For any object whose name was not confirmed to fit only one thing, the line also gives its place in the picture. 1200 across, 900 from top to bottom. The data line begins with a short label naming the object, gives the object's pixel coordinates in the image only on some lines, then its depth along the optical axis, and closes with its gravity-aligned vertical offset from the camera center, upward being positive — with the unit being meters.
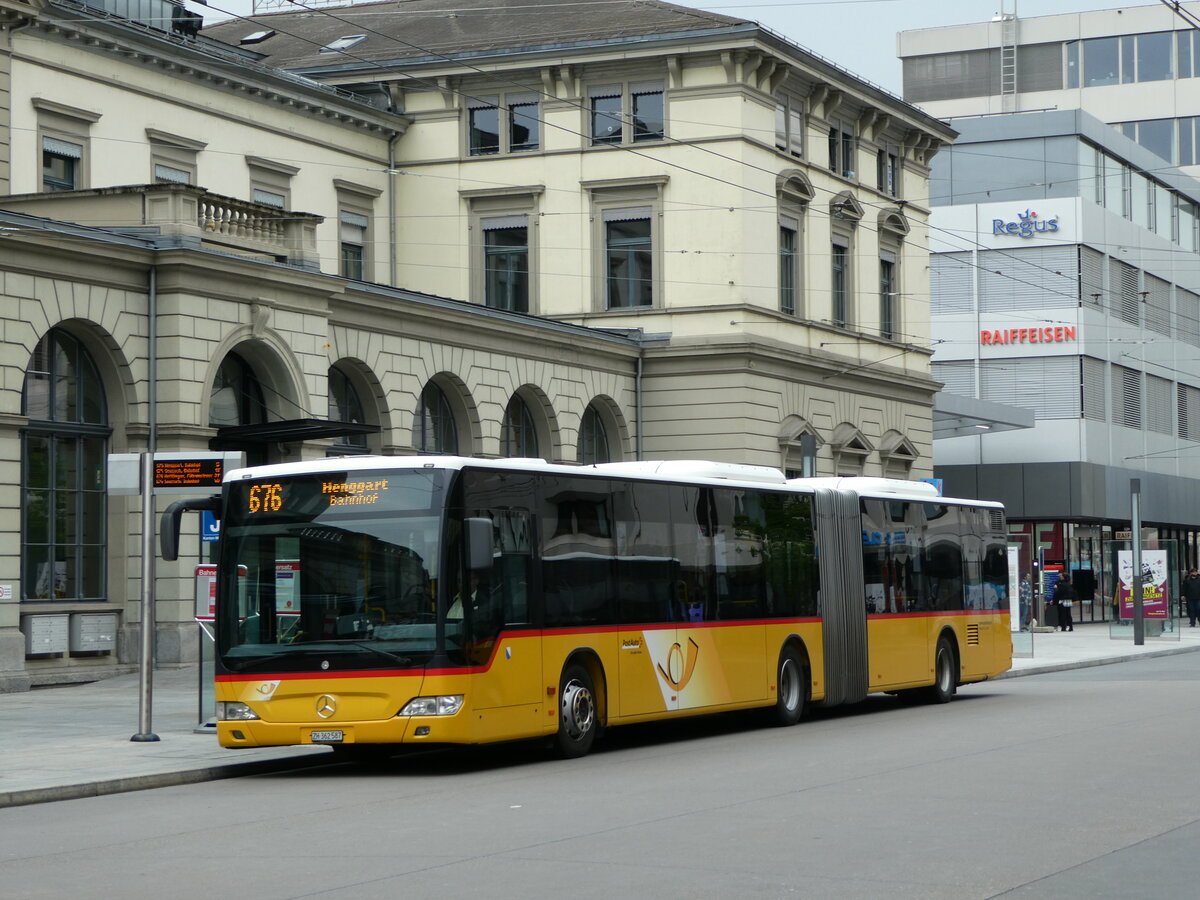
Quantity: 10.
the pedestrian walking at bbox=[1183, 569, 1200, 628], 58.56 -0.71
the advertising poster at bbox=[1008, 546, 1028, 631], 39.44 -0.39
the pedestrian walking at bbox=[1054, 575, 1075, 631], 53.56 -0.75
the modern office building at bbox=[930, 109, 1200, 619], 60.53 +7.77
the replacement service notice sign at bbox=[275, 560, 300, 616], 17.03 -0.08
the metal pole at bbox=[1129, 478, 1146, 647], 43.66 -0.17
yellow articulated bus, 16.67 -0.21
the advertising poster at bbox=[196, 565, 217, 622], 19.61 -0.11
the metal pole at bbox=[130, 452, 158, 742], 18.41 +0.09
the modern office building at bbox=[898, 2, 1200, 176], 85.31 +22.04
